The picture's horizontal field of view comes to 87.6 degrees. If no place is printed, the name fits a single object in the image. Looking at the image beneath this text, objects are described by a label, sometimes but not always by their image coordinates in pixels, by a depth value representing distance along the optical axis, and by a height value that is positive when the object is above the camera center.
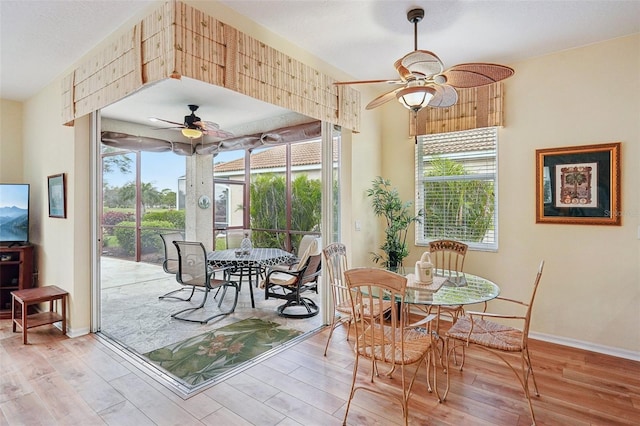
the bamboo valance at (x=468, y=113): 3.66 +1.13
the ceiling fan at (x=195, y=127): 5.10 +1.31
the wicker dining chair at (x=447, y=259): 3.09 -0.58
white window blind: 3.83 +0.29
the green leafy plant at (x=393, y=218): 3.99 -0.09
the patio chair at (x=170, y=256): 4.53 -0.62
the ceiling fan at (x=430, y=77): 2.20 +0.95
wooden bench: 3.39 -1.01
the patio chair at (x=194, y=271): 4.12 -0.75
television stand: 4.17 -0.77
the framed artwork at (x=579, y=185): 3.15 +0.25
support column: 6.91 +0.24
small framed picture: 3.67 +0.18
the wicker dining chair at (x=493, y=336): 2.25 -0.91
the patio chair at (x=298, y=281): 4.23 -0.91
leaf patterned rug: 2.83 -1.34
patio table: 4.36 -0.63
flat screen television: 4.26 -0.01
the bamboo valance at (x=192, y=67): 2.16 +1.13
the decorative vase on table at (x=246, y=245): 4.93 -0.50
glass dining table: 2.34 -0.63
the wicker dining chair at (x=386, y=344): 1.96 -0.91
